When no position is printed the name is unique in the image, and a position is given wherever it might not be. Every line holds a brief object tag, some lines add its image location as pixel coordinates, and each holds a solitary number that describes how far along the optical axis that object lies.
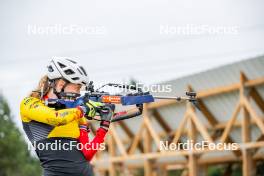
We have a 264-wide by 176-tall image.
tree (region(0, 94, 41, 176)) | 52.72
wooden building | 20.47
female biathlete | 9.29
